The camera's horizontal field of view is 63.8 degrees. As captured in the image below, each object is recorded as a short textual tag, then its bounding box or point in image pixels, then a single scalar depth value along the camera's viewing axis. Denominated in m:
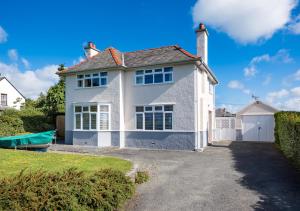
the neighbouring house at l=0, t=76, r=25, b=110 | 42.91
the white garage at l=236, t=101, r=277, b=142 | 23.73
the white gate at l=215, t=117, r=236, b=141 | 25.48
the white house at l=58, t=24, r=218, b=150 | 17.94
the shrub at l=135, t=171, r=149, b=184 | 9.04
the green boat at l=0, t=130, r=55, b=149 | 15.88
